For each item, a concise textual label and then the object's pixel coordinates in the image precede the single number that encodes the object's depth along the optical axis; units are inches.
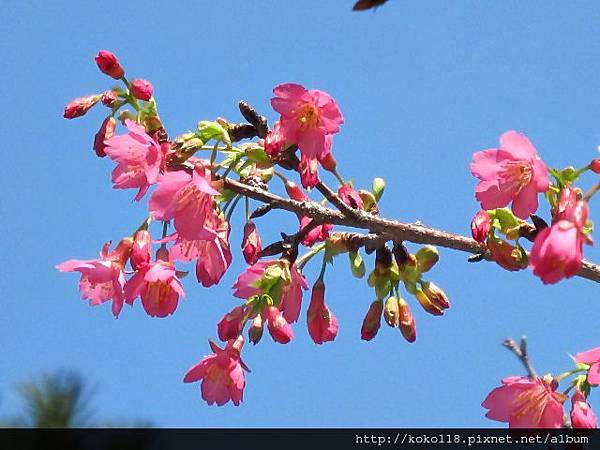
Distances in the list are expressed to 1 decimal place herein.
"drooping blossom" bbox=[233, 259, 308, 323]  204.5
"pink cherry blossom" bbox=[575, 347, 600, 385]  197.8
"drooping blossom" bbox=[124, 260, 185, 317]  202.8
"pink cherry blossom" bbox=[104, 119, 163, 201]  197.3
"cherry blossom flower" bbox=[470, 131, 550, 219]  189.2
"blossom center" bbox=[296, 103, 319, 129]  205.2
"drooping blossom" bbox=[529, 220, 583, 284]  135.3
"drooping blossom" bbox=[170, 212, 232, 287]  205.3
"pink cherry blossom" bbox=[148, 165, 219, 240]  193.0
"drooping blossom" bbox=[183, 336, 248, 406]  213.6
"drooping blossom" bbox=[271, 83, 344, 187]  205.6
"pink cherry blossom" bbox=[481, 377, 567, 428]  200.4
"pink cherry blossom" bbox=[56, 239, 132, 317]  214.4
